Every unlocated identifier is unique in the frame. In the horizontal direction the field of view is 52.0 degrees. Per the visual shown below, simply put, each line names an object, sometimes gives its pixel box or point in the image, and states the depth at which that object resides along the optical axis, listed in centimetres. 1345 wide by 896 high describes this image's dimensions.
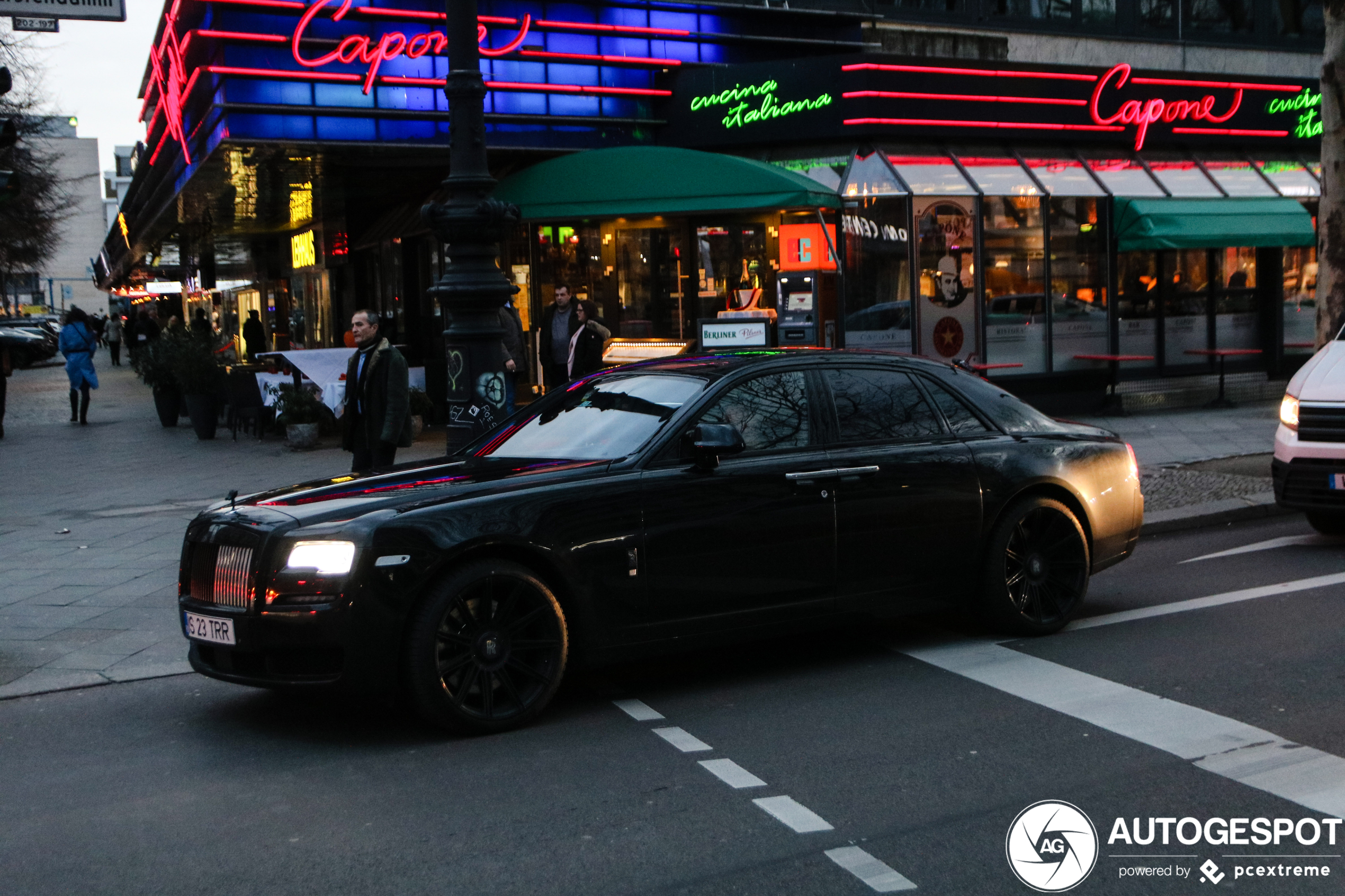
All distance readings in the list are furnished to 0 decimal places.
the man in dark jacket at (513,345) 1470
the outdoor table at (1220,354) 1895
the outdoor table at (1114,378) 1869
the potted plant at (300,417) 1606
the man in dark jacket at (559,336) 1581
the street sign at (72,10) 894
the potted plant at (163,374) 1950
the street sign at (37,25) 969
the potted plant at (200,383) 1806
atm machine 1669
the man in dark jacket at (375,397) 964
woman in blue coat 2242
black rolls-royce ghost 553
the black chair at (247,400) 1809
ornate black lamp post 830
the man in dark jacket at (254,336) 3089
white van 906
